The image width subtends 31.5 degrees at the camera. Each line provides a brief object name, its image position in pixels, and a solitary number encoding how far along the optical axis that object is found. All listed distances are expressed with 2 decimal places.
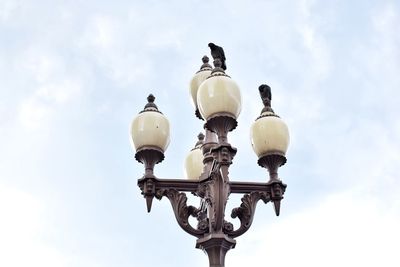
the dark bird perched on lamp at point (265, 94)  7.43
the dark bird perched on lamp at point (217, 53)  7.17
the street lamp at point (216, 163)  6.28
